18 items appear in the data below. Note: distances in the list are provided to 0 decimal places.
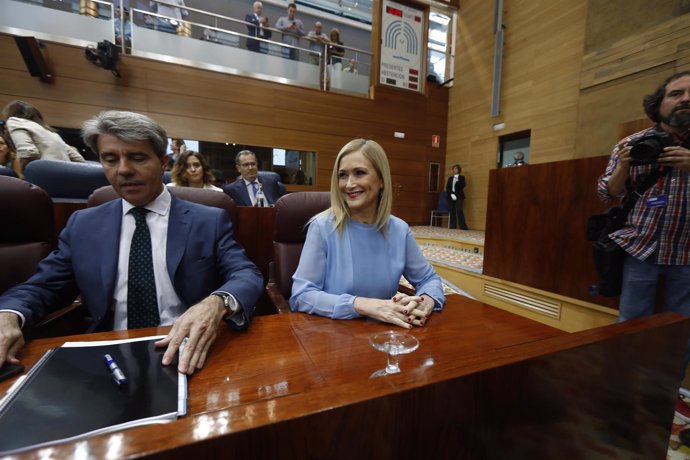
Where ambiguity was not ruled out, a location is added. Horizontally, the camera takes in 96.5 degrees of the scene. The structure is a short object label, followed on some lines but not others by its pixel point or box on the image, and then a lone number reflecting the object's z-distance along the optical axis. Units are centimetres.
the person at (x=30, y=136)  261
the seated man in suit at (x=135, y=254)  101
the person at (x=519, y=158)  573
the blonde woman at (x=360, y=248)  112
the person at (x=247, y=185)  334
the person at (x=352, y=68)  660
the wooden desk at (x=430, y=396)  35
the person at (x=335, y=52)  625
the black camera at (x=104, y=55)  464
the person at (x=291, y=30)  592
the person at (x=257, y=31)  567
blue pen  58
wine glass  71
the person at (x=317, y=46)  605
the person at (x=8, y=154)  270
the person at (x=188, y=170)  295
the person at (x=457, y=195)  702
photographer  133
